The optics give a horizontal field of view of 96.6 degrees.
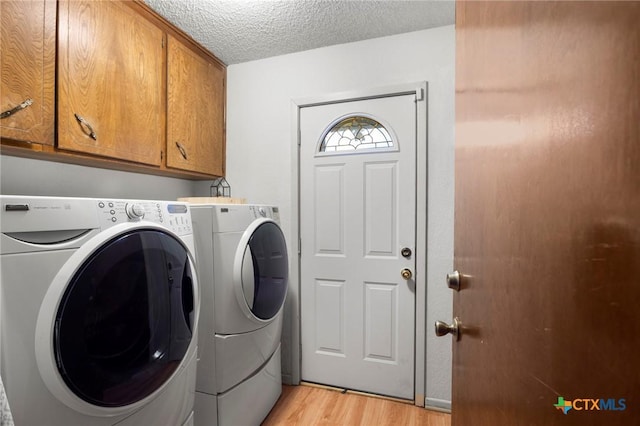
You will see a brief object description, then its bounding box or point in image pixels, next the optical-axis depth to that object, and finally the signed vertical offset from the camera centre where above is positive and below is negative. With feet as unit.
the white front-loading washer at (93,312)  2.19 -0.91
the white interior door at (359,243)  5.95 -0.65
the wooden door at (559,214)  0.71 +0.00
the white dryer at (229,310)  4.45 -1.59
